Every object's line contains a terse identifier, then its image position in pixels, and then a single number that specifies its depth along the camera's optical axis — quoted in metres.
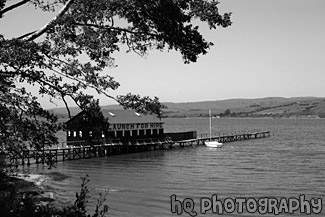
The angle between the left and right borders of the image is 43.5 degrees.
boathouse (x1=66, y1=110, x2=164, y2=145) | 62.06
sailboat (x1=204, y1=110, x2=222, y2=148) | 80.12
